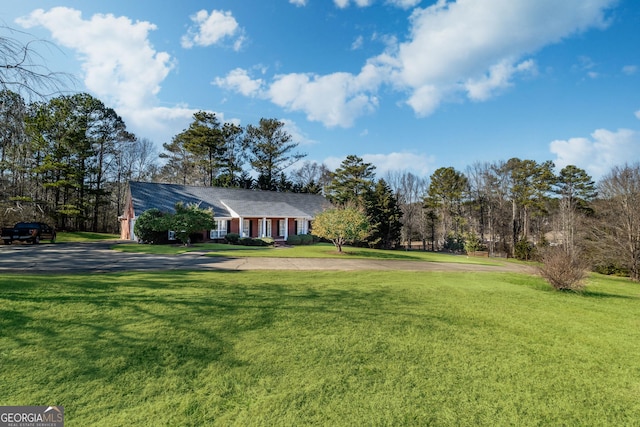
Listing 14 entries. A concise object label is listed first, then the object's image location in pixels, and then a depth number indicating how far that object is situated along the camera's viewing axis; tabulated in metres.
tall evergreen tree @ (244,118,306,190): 49.34
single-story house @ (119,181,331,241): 30.06
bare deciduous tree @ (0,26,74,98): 5.81
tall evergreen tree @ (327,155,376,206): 43.59
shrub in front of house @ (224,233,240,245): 27.16
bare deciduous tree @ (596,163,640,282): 20.97
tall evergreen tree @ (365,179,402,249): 36.81
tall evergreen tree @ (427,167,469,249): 46.06
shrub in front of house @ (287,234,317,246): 30.47
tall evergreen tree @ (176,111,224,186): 44.31
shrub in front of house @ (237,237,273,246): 26.59
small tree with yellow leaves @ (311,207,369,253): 23.16
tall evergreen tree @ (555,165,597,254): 40.38
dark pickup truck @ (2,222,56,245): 22.77
